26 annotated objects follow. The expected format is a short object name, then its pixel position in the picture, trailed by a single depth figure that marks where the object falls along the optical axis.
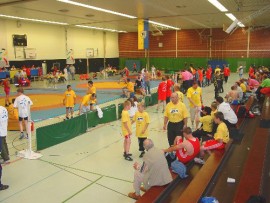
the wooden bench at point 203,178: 5.04
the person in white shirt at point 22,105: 9.73
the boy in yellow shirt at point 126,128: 8.06
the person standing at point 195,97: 10.44
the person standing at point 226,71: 24.96
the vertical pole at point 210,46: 39.44
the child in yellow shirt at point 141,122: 8.06
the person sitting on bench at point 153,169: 5.29
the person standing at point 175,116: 7.61
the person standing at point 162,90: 14.27
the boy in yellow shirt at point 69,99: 12.32
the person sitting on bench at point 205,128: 8.33
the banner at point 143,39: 23.42
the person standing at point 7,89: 16.02
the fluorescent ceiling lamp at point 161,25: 29.87
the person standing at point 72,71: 32.08
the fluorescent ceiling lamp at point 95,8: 17.78
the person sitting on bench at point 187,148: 6.23
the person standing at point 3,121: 6.79
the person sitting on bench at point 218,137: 7.09
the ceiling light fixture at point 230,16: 24.36
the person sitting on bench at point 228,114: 8.57
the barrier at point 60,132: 9.24
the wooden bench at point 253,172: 5.03
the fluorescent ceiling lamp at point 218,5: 18.46
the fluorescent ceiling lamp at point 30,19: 24.07
